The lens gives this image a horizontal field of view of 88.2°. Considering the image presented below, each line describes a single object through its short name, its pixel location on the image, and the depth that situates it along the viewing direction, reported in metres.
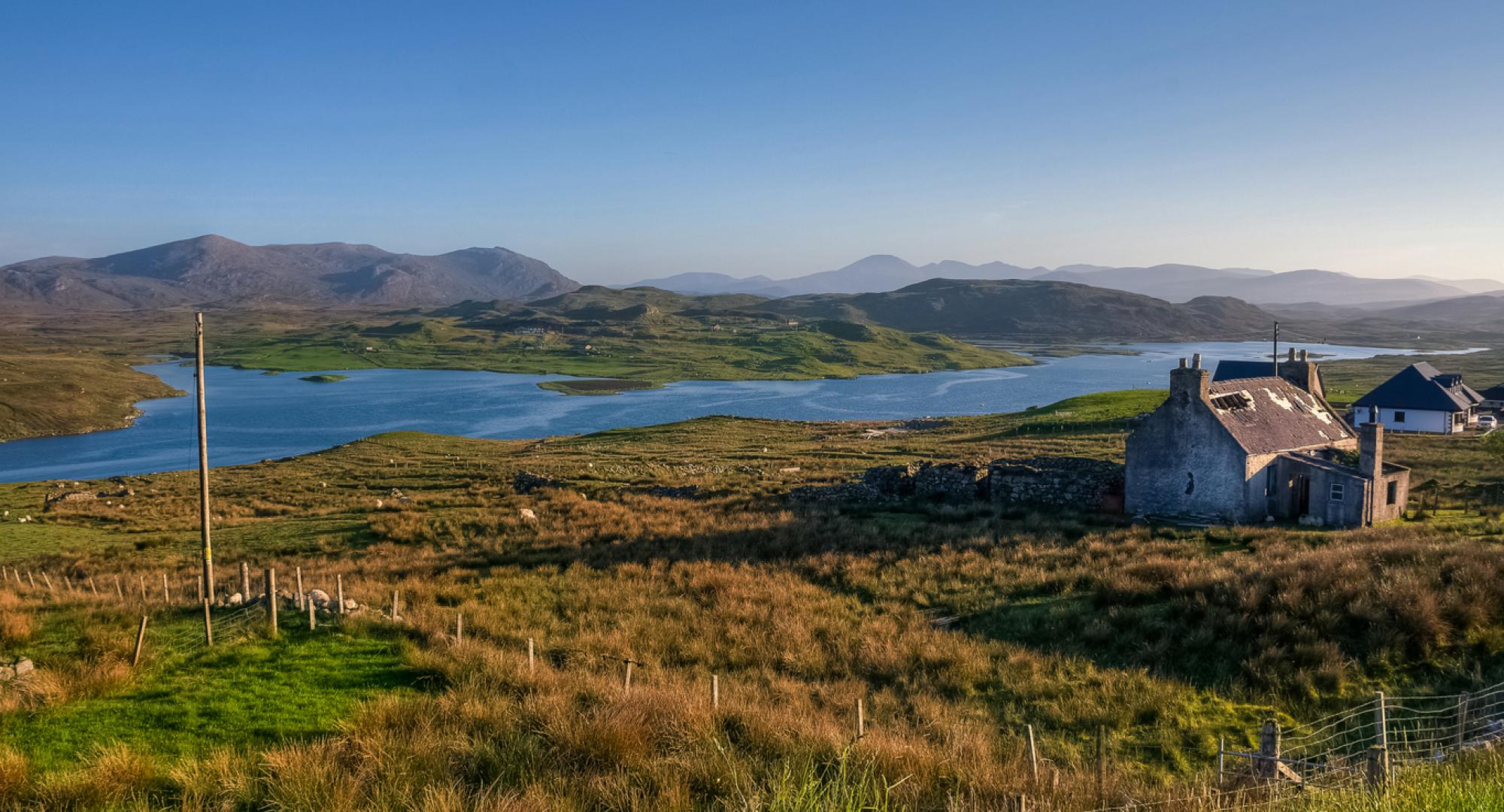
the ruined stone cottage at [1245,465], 26.84
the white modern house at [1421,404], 61.12
